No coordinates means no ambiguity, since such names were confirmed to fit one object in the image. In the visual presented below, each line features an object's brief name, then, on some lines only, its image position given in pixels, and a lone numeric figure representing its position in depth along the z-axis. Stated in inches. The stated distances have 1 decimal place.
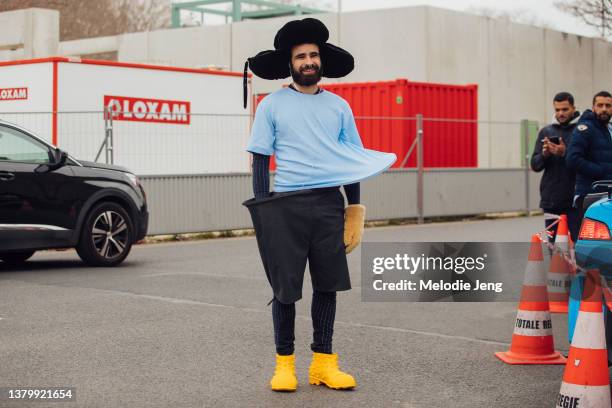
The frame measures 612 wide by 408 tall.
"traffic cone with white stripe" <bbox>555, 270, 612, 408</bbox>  210.5
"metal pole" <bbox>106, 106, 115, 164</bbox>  666.8
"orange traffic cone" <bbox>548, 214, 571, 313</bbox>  351.3
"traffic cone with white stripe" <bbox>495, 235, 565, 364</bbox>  277.4
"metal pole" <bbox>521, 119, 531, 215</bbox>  947.5
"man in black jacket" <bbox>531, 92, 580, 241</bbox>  378.0
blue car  228.0
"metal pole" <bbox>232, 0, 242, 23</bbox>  1625.2
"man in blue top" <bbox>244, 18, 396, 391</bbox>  237.8
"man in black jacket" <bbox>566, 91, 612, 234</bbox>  353.4
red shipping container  879.7
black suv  458.6
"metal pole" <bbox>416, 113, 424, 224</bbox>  852.6
